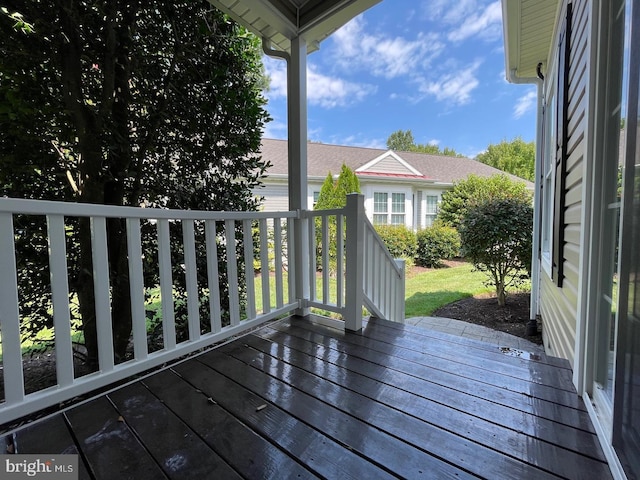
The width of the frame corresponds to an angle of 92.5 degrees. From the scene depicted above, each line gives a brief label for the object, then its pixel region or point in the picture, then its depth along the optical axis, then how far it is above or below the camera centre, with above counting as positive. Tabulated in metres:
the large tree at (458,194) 9.01 +0.93
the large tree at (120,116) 1.83 +0.77
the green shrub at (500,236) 4.80 -0.23
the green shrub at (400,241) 8.95 -0.54
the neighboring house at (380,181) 9.53 +1.43
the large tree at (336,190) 7.85 +0.88
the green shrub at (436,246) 9.29 -0.72
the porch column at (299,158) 2.51 +0.56
